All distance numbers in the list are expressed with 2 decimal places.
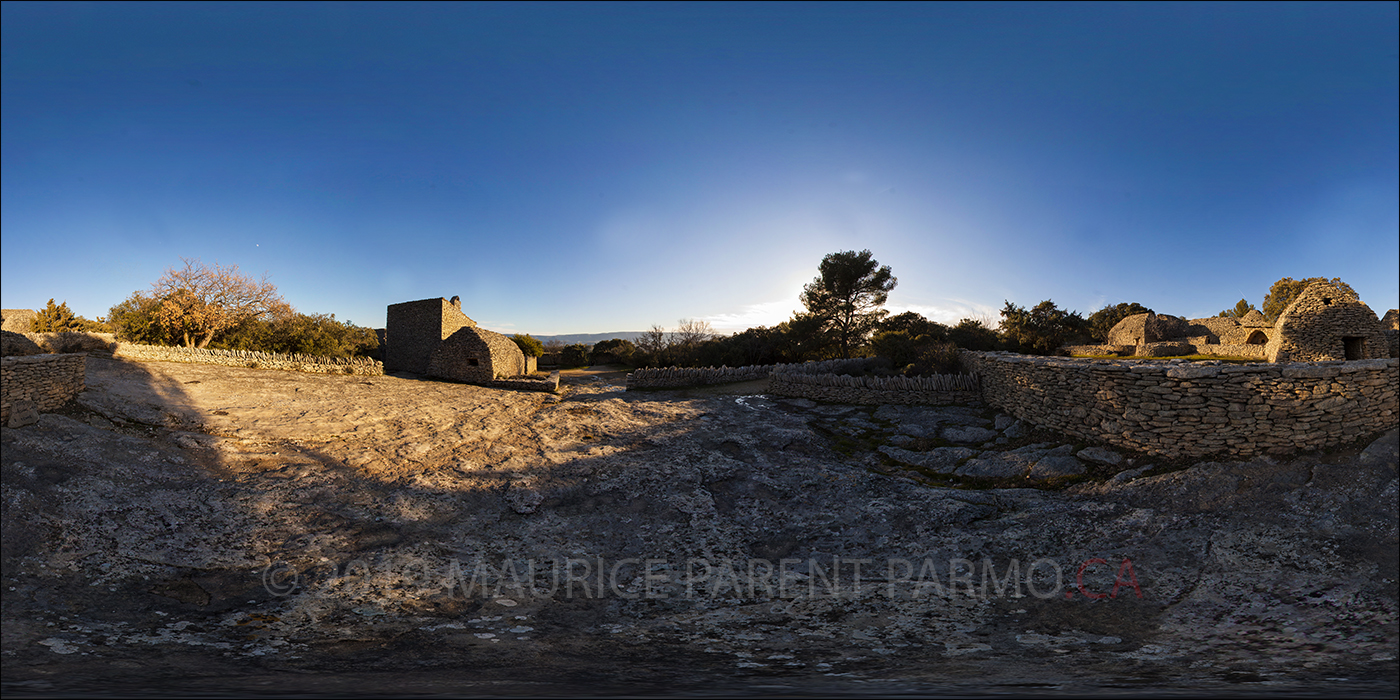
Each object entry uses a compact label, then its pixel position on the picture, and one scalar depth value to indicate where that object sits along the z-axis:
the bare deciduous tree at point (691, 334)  37.03
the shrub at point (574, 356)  43.91
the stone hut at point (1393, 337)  16.00
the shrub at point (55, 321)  23.14
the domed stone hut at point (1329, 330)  15.15
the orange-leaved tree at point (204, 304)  23.56
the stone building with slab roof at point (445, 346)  22.84
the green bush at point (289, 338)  25.56
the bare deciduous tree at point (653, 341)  36.84
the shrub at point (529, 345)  40.93
